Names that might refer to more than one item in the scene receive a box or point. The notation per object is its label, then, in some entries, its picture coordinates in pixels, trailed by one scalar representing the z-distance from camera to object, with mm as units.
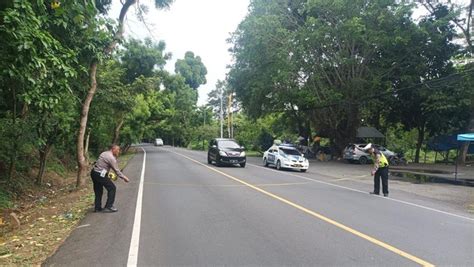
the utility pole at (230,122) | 60175
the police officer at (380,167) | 14305
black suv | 25692
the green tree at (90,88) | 14680
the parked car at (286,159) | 24594
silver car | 34312
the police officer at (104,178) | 9961
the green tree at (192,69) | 71938
